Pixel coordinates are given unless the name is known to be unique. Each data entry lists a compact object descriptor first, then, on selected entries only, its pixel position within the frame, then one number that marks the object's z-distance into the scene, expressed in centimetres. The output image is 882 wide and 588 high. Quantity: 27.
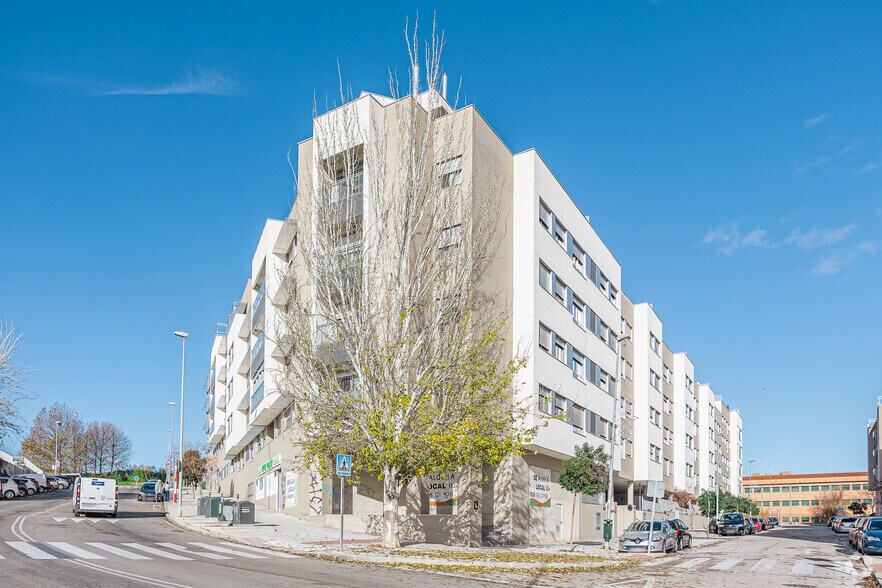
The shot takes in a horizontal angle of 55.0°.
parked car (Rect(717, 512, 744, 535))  5848
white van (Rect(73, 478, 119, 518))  3719
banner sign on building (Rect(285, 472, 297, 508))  4019
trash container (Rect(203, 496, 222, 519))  3453
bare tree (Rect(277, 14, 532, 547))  2602
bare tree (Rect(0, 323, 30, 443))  3497
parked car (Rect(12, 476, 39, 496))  6176
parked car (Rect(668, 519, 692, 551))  3516
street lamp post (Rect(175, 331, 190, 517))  5225
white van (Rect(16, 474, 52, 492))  6549
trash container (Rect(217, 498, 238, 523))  3212
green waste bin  3237
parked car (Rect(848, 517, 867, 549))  3792
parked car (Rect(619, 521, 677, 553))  3162
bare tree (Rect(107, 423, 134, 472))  10888
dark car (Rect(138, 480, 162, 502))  5809
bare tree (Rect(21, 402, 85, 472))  10019
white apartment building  3247
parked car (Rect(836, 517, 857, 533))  6431
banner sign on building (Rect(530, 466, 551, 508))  3597
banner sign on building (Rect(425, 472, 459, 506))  3139
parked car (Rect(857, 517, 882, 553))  3193
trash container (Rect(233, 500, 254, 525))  3216
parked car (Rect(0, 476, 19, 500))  5547
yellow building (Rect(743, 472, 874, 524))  14575
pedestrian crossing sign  2381
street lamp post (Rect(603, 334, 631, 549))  3073
